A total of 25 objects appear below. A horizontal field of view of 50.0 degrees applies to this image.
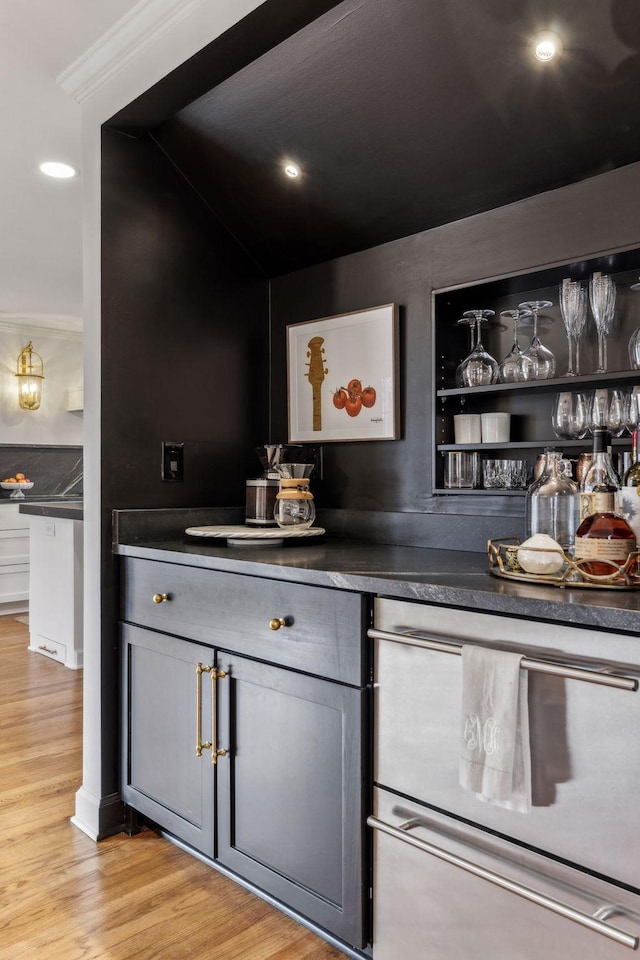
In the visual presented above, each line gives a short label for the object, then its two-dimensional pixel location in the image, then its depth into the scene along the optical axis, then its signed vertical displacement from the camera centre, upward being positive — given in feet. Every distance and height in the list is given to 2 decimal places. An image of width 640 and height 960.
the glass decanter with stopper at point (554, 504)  4.93 -0.15
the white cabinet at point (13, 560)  17.85 -1.97
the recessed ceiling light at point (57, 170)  9.38 +4.37
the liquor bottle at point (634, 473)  4.46 +0.07
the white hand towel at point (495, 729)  3.74 -1.36
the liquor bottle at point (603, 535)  4.01 -0.31
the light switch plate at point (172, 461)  7.33 +0.25
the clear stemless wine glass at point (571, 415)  5.63 +0.56
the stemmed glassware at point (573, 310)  5.71 +1.45
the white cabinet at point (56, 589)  12.82 -2.02
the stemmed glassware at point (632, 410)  5.25 +0.57
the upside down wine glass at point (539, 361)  5.87 +1.05
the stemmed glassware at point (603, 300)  5.56 +1.49
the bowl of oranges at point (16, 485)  19.42 -0.01
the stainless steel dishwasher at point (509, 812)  3.47 -1.85
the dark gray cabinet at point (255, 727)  4.71 -1.94
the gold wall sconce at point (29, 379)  20.29 +3.13
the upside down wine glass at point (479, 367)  6.28 +1.08
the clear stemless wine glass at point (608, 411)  5.37 +0.57
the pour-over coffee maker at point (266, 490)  7.24 -0.06
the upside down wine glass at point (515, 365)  5.94 +1.04
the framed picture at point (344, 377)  7.04 +1.17
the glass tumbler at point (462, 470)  6.49 +0.13
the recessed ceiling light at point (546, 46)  4.90 +3.16
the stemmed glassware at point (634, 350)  5.27 +1.03
